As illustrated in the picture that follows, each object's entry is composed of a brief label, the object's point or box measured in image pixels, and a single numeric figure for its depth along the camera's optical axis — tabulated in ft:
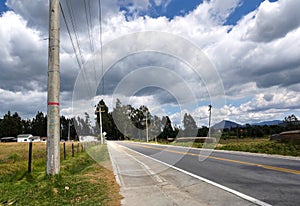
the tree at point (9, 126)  270.77
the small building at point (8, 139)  248.57
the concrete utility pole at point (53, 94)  21.33
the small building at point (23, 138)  240.55
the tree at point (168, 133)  198.07
